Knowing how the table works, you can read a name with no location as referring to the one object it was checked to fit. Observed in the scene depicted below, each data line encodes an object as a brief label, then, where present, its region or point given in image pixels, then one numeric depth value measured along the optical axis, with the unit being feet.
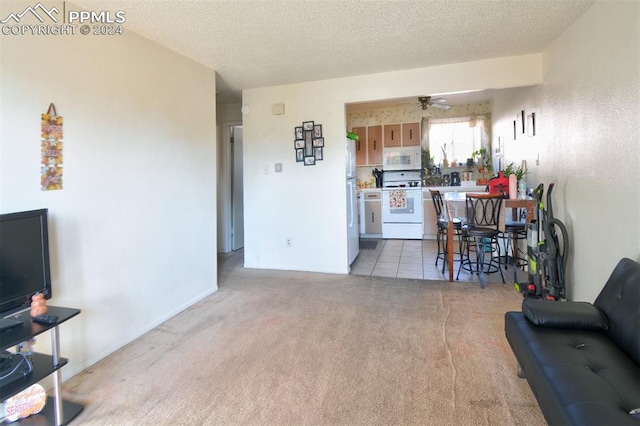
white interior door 17.61
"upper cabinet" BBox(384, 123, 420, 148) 20.88
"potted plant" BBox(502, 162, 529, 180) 12.47
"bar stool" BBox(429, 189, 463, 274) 13.34
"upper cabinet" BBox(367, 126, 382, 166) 21.58
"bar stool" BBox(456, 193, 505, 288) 11.19
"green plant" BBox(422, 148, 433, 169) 21.38
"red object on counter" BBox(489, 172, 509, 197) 12.02
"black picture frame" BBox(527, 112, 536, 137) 11.42
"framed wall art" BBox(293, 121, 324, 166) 13.15
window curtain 20.25
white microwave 20.92
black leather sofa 3.65
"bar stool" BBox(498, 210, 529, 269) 12.86
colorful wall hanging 6.13
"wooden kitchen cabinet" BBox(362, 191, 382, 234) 20.81
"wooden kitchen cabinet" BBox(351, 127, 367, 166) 21.85
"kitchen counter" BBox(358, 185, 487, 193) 18.69
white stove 20.06
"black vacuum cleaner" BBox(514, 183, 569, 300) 8.73
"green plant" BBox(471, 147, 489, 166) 19.98
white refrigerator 14.01
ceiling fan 16.69
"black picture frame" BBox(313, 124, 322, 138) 13.11
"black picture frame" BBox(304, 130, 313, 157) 13.24
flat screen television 4.92
